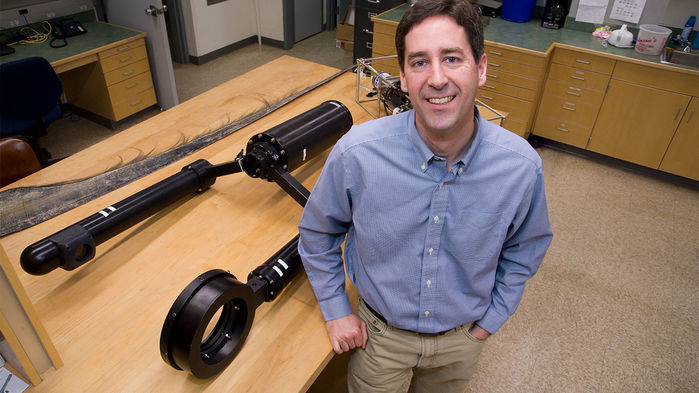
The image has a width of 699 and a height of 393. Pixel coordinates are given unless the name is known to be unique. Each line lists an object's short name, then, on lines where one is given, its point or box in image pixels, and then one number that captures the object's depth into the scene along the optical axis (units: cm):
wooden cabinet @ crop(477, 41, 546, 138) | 318
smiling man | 95
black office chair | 265
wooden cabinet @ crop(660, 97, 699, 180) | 299
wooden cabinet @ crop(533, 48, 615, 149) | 318
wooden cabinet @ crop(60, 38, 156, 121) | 345
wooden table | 104
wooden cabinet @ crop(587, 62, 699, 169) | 298
